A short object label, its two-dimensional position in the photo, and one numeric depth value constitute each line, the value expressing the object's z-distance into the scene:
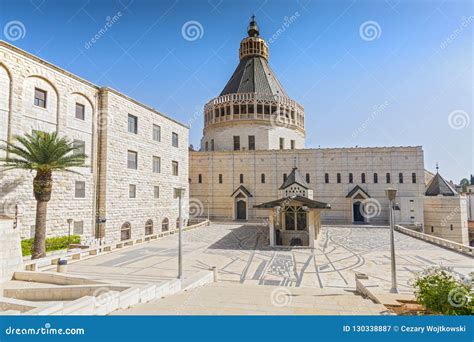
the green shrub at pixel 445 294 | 6.12
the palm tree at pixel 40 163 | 17.34
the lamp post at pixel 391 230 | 10.22
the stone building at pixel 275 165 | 40.28
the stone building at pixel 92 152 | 19.02
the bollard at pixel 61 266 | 13.73
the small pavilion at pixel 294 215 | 22.61
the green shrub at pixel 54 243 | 18.22
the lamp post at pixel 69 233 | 21.27
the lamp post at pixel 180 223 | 11.63
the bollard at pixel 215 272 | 13.43
